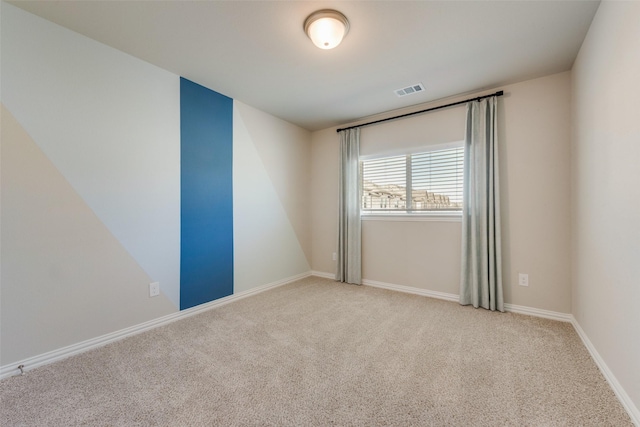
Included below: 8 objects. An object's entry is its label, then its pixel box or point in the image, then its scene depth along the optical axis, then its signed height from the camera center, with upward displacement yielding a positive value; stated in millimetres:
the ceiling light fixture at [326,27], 1771 +1327
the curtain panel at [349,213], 3775 +43
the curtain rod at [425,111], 2788 +1306
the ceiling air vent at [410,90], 2820 +1407
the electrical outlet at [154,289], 2402 -685
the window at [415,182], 3146 +452
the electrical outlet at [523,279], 2653 -639
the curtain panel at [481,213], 2723 +36
